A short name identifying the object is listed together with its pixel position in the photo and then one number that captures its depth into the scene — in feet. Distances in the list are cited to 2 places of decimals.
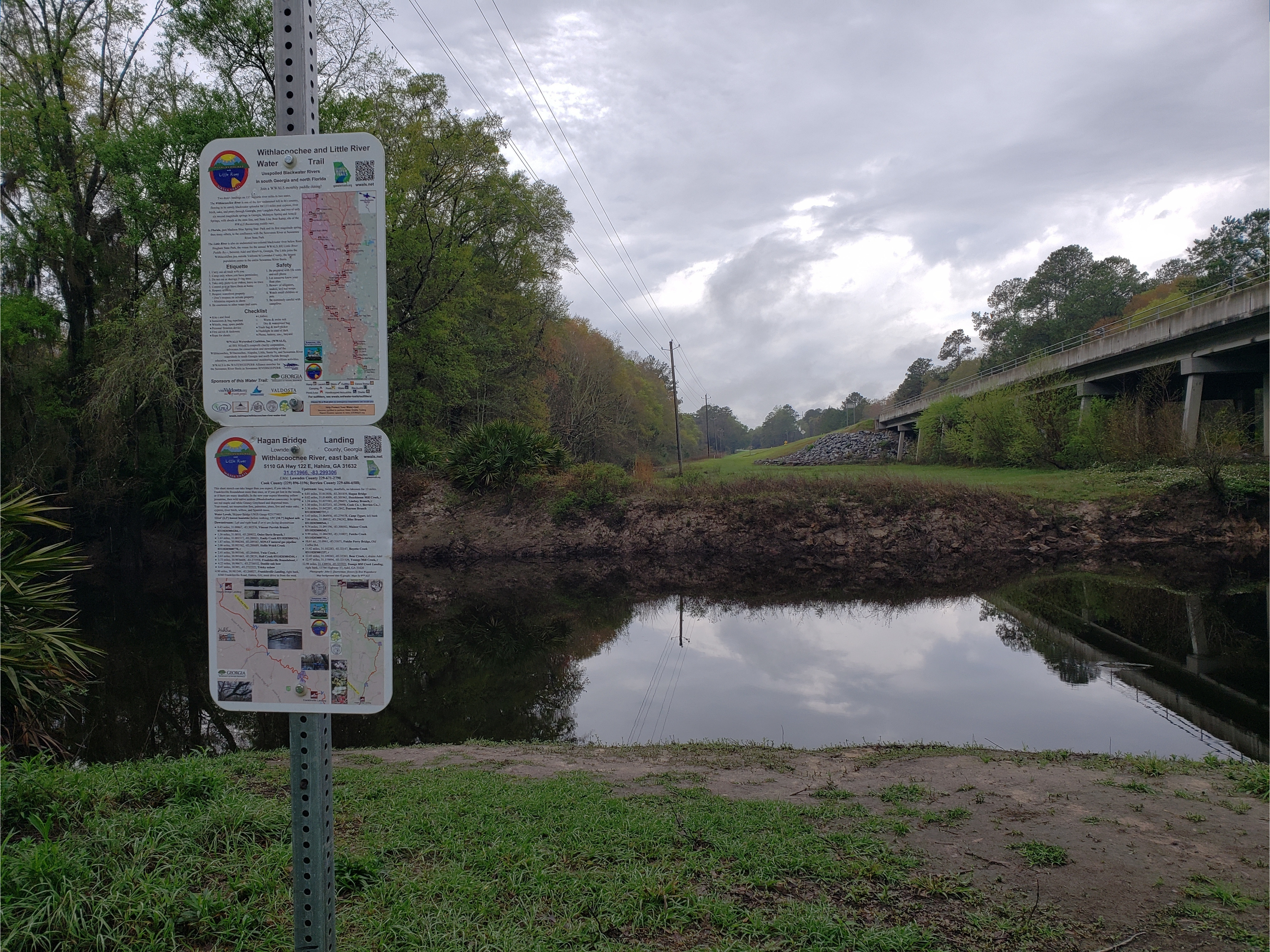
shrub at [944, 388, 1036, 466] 104.37
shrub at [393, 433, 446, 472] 80.12
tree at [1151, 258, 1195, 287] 185.47
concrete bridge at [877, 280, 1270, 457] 75.00
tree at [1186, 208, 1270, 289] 132.16
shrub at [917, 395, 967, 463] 132.67
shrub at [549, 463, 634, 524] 75.00
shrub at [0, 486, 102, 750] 17.31
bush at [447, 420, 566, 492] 77.56
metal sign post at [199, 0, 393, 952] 6.29
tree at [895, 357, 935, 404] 304.09
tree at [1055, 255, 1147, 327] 189.78
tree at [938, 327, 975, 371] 289.33
